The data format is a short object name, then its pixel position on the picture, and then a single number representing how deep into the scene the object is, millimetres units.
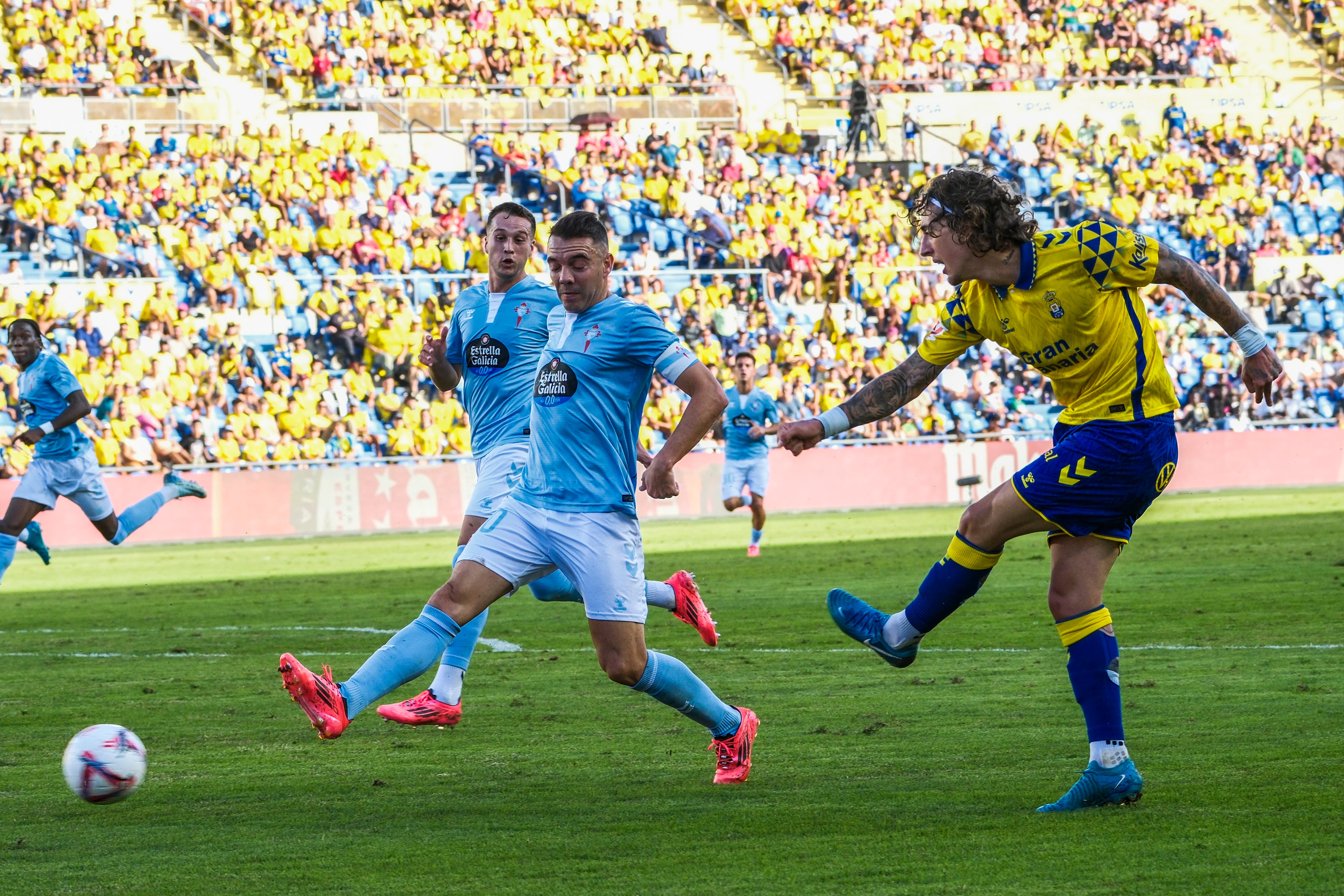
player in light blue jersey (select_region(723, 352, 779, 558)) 38094
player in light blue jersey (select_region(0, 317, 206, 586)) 25375
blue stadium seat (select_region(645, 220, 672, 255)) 60562
